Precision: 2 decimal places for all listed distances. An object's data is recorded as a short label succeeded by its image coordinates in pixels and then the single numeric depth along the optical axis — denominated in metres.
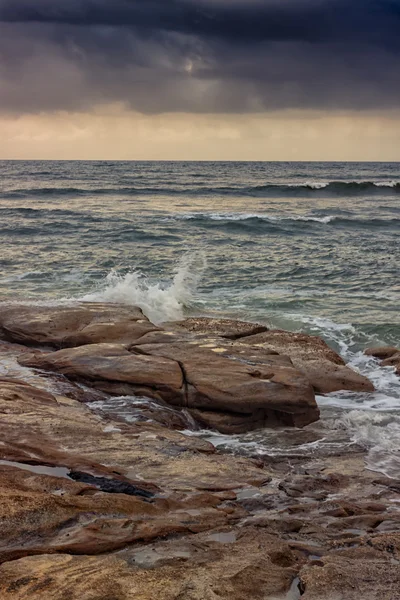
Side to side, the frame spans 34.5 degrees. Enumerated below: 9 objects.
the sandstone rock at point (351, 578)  3.86
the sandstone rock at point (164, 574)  3.60
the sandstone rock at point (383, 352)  12.23
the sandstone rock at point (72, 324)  10.67
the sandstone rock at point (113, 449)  5.83
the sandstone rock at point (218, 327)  11.77
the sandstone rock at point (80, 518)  4.23
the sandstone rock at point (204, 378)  8.38
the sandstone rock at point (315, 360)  10.02
